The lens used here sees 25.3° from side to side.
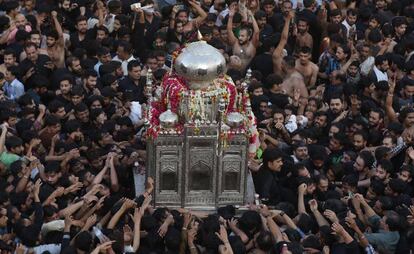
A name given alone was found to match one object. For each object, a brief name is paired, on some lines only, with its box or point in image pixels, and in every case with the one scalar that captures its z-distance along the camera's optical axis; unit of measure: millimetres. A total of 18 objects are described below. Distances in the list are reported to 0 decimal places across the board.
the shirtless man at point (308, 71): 16953
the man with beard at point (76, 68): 16234
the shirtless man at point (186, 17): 17891
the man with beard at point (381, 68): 16656
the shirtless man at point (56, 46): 16750
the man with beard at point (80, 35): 17359
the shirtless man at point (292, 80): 16453
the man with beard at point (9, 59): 16000
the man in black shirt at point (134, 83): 15859
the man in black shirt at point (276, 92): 15797
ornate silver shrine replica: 13234
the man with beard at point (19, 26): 16969
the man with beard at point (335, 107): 15609
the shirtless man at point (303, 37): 18062
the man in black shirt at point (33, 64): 15883
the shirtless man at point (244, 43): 17250
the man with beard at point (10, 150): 13508
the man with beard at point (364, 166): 13914
